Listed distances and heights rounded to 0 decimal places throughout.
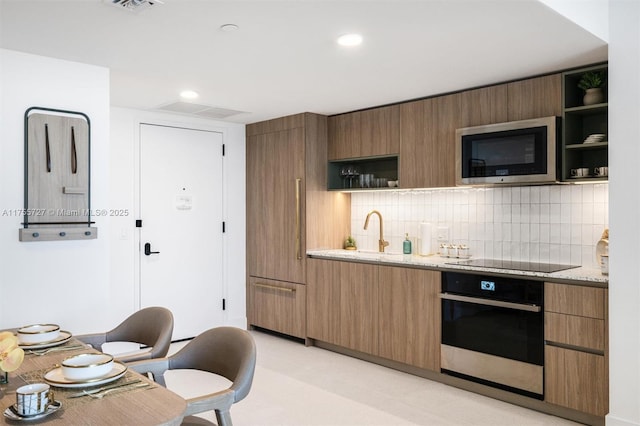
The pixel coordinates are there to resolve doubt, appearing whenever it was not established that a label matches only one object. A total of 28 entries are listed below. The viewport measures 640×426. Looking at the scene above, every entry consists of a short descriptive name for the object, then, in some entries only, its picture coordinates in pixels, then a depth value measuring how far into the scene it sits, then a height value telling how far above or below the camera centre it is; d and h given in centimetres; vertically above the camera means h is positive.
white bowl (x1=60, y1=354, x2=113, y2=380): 174 -57
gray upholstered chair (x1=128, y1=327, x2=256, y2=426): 191 -68
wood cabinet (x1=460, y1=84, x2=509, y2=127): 381 +79
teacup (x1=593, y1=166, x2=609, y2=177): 330 +24
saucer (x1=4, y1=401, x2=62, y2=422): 144 -60
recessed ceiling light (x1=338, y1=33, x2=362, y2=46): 281 +95
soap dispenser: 466 -35
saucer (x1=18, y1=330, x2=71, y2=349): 218 -59
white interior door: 502 -18
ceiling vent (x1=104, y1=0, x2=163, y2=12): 235 +96
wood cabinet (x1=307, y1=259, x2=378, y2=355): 443 -89
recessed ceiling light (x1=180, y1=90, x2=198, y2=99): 420 +96
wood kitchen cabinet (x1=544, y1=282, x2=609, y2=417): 304 -88
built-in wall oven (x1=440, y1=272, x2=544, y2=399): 336 -87
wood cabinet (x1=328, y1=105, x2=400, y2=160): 461 +72
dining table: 146 -61
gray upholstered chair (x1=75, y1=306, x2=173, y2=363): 257 -68
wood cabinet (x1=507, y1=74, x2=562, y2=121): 351 +79
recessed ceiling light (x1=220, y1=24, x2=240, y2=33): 264 +96
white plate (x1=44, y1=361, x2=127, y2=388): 170 -59
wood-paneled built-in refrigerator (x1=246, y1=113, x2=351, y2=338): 507 -6
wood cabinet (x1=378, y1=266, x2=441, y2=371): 395 -88
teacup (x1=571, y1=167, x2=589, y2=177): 344 +24
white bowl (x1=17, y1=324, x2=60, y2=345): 225 -57
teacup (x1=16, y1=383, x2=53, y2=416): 144 -56
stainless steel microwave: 349 +41
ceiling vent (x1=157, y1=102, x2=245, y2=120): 469 +95
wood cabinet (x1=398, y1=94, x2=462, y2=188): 412 +57
